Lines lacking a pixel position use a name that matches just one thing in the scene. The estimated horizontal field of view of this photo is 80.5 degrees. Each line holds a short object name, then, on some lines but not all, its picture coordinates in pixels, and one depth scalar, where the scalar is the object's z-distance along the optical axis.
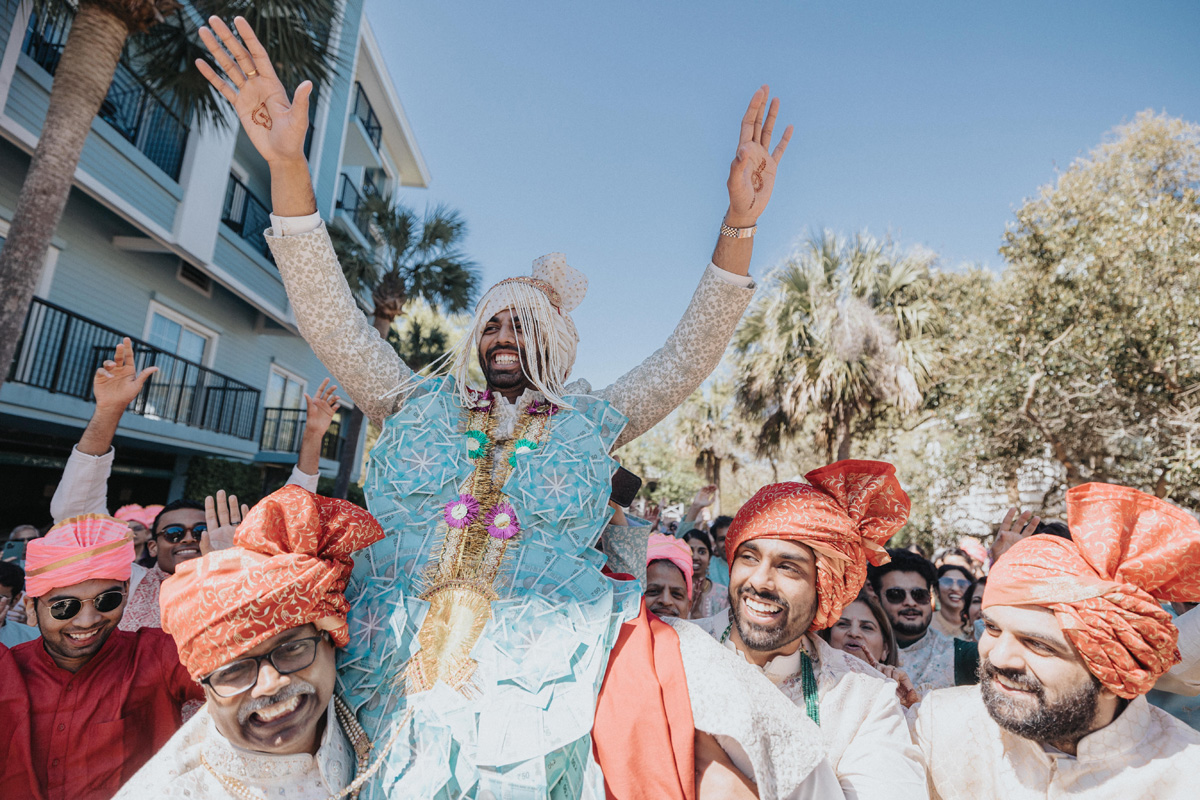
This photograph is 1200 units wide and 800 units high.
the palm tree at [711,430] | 24.45
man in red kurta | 2.48
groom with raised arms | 1.76
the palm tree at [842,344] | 13.96
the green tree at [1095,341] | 8.36
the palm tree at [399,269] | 14.50
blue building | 9.58
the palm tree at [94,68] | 6.48
